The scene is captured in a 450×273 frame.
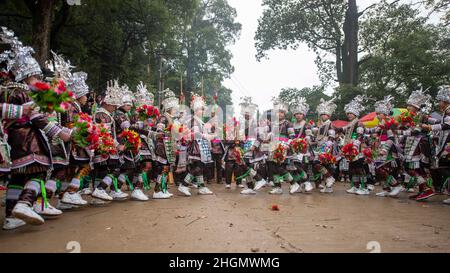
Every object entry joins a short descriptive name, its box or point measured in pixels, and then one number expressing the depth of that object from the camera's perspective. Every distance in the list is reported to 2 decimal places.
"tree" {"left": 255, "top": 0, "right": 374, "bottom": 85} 24.42
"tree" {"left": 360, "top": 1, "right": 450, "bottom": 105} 16.98
